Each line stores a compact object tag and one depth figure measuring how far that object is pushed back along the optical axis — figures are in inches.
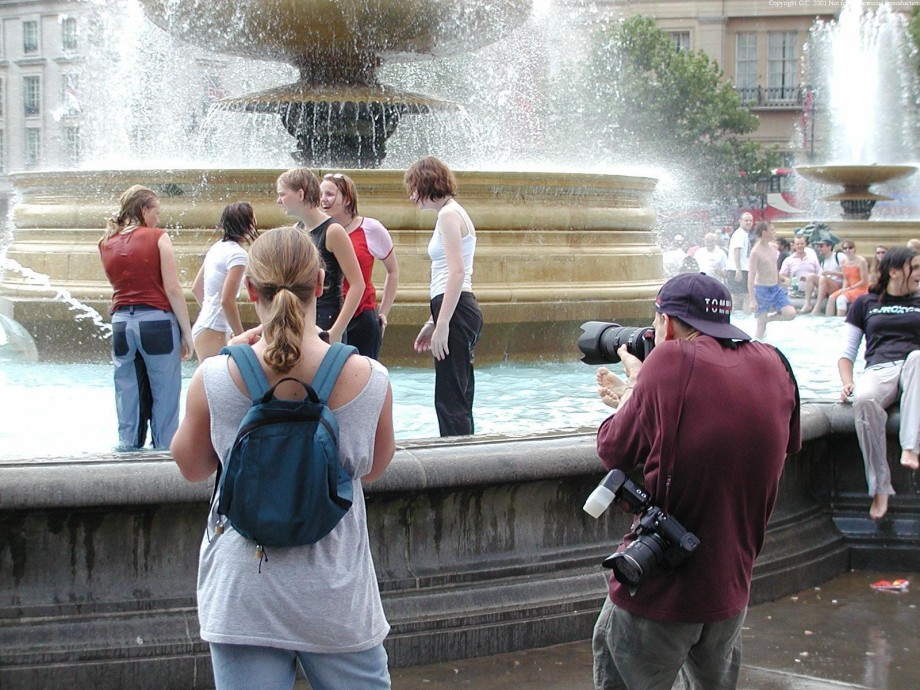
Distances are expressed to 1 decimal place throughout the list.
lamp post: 2187.5
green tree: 1914.4
